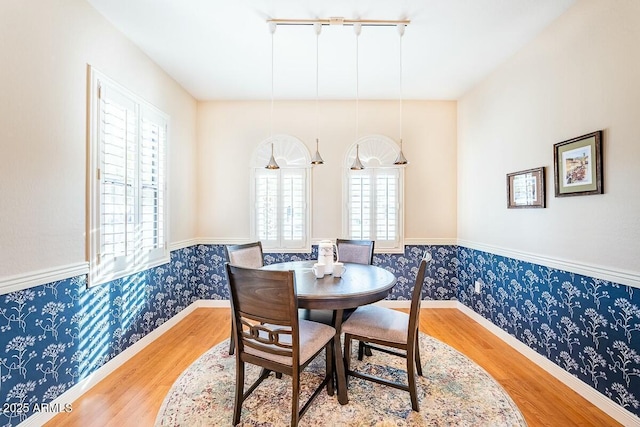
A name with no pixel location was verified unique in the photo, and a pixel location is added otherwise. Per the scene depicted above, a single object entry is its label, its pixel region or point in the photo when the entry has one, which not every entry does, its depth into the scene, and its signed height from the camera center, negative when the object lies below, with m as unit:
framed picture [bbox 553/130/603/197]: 1.98 +0.37
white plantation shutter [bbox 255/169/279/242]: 3.94 +0.12
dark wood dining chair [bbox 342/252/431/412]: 1.90 -0.82
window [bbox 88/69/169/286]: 2.22 +0.27
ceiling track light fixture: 2.35 +1.60
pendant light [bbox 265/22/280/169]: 2.39 +1.58
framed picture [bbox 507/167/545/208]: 2.53 +0.24
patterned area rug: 1.80 -1.30
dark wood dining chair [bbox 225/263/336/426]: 1.57 -0.69
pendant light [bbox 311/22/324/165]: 2.40 +1.58
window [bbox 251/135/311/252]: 3.93 +0.20
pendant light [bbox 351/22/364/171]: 2.41 +1.58
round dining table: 1.84 -0.53
